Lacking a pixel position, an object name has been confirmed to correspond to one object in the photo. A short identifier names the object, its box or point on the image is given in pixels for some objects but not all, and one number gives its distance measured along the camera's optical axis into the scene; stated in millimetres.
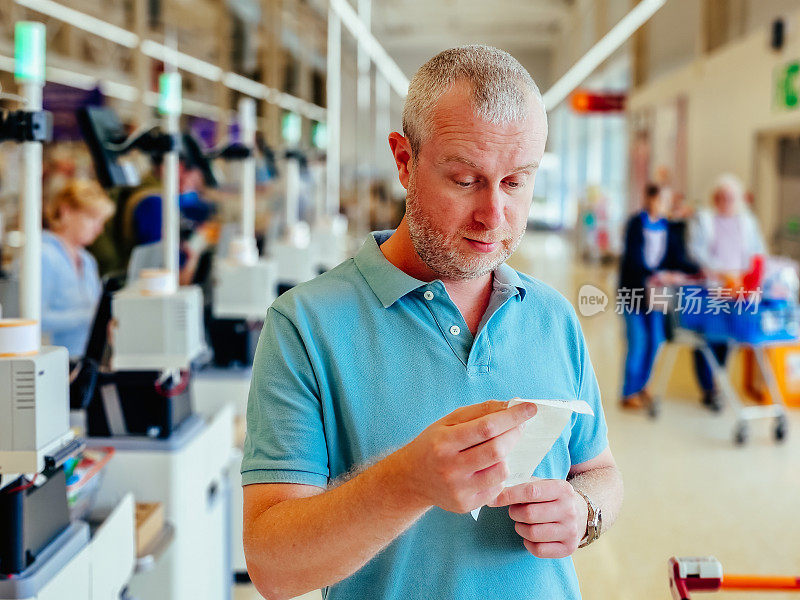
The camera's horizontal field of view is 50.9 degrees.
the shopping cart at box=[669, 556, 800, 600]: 1553
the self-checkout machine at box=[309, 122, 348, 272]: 6262
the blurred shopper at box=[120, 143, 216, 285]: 3219
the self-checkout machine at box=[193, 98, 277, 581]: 3566
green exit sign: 6855
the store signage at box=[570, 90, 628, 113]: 3896
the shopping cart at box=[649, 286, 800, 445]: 1646
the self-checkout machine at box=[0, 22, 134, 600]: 1610
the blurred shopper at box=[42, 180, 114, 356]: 3928
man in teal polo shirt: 1146
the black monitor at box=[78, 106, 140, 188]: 2328
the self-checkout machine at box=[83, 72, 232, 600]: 2430
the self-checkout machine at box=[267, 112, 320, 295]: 4938
